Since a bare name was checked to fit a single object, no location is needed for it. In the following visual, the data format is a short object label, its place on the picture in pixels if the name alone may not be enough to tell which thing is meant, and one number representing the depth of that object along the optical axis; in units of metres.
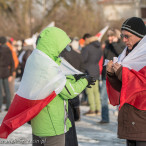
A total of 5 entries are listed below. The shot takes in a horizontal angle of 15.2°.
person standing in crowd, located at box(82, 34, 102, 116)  12.50
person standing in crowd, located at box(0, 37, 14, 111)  13.25
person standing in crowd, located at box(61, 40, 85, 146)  6.24
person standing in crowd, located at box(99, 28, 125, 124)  10.22
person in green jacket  5.19
